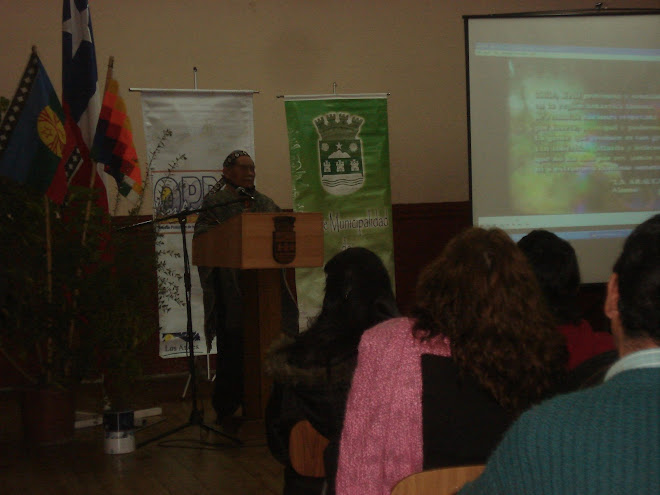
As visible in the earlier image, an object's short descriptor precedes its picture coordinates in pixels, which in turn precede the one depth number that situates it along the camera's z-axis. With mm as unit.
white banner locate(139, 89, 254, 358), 5953
